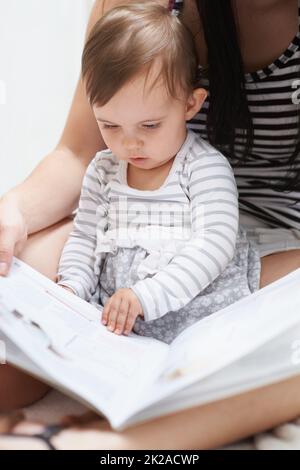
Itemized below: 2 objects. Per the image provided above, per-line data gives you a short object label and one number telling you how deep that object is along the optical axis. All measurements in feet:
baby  3.24
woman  3.55
